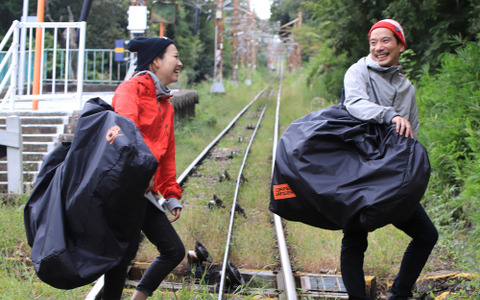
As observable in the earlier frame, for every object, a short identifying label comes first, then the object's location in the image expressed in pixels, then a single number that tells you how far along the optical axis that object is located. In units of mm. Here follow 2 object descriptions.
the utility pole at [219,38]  27294
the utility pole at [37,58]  8773
